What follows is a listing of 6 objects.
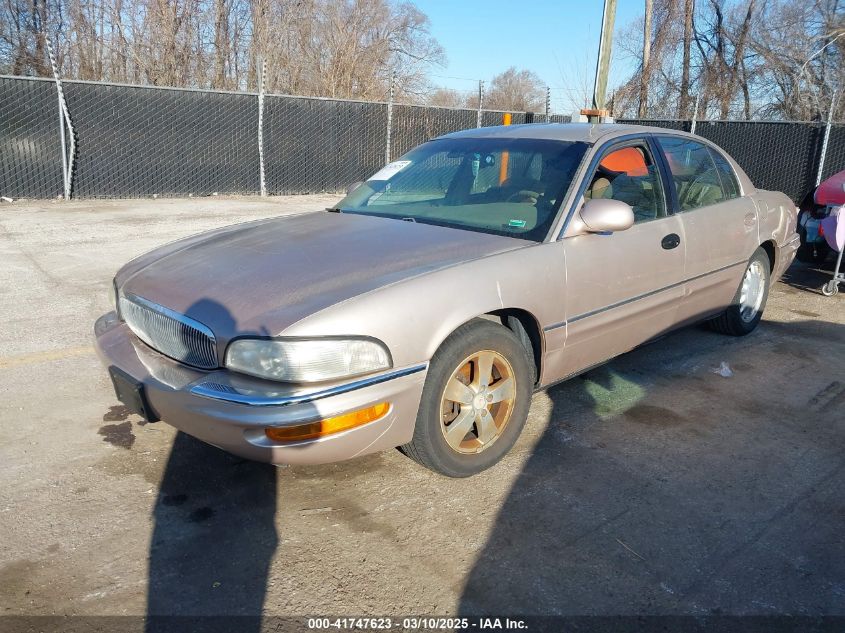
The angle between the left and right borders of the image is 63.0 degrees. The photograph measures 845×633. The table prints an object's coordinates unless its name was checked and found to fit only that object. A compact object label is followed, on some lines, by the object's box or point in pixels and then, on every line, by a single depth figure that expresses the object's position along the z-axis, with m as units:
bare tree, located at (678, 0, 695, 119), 23.95
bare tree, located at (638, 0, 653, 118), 22.69
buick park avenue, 2.60
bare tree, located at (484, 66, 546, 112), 38.78
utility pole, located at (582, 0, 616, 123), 10.04
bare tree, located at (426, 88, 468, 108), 33.42
